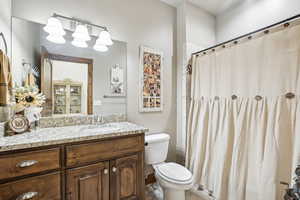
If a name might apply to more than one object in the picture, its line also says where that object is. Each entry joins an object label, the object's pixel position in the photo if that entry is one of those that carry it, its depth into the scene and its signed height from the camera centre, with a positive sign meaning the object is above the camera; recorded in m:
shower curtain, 1.31 -0.19
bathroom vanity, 0.98 -0.49
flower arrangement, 1.31 +0.01
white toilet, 1.54 -0.79
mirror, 1.44 +0.30
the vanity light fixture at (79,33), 1.46 +0.68
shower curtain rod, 1.23 +0.66
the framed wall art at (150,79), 2.07 +0.28
